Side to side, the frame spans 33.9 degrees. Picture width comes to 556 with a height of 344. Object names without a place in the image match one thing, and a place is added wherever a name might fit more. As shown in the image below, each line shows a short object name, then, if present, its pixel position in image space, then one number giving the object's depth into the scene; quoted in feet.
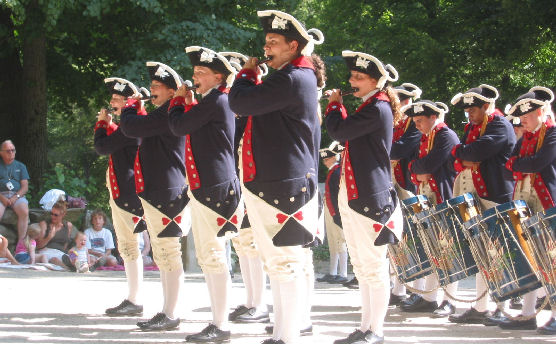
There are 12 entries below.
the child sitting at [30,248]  39.88
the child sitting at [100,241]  41.01
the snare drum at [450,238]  24.09
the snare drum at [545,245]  20.89
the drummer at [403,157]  28.58
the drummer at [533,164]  23.35
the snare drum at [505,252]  22.06
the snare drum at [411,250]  25.23
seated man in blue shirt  42.47
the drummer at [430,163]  26.84
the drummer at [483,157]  25.07
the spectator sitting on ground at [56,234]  40.98
